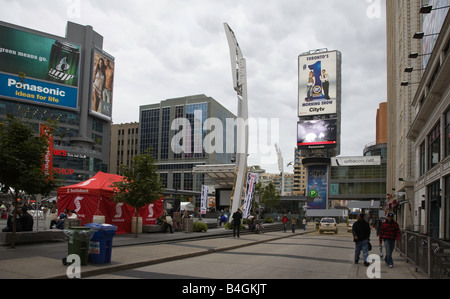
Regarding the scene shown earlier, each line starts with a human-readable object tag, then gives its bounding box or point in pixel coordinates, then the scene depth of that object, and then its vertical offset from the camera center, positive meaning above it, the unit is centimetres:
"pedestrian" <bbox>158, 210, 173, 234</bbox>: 2452 -241
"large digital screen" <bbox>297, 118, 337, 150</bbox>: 9088 +1194
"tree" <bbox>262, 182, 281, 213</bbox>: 7219 -214
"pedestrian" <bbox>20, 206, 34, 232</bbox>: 1577 -167
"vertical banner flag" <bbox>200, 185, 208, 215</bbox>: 4439 -176
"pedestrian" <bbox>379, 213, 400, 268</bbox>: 1313 -149
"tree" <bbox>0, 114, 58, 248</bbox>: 1338 +60
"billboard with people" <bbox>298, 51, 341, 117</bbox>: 9181 +2358
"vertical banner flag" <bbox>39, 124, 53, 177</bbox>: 1449 +166
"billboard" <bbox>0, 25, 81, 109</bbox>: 8425 +2420
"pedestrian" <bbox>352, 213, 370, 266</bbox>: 1289 -147
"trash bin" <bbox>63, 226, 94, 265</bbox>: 1064 -163
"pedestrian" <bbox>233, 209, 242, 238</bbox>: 2472 -213
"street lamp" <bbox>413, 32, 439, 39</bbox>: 1905 +729
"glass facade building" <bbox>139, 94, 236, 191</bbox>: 12269 +1474
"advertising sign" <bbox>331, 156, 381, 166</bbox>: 9725 +639
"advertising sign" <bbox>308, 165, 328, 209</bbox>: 9531 +50
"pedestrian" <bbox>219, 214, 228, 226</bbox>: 3532 -313
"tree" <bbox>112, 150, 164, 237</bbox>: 2088 -13
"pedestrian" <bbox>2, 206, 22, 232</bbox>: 1556 -184
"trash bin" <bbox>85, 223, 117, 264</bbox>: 1127 -176
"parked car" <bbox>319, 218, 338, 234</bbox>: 3750 -366
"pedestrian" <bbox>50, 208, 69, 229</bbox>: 1967 -207
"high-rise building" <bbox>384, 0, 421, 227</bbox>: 3489 +999
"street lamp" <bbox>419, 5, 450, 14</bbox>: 1664 +741
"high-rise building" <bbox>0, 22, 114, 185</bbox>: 8556 +2117
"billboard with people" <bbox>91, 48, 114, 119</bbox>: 10141 +2464
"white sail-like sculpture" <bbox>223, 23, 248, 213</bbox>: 3347 +594
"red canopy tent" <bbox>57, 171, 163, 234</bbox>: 2153 -120
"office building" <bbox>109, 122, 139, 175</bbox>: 14162 +1343
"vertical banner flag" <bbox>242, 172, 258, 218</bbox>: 3416 -65
